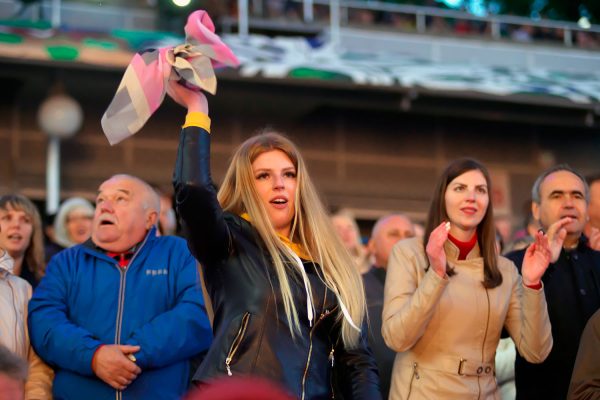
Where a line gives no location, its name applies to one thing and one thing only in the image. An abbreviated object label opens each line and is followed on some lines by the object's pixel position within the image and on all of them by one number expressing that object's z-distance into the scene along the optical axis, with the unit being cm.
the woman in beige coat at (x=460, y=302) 551
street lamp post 1339
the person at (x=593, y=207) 721
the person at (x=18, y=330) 593
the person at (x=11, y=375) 317
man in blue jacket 578
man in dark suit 620
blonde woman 418
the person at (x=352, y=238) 920
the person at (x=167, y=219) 821
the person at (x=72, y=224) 827
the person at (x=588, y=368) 492
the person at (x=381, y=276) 698
